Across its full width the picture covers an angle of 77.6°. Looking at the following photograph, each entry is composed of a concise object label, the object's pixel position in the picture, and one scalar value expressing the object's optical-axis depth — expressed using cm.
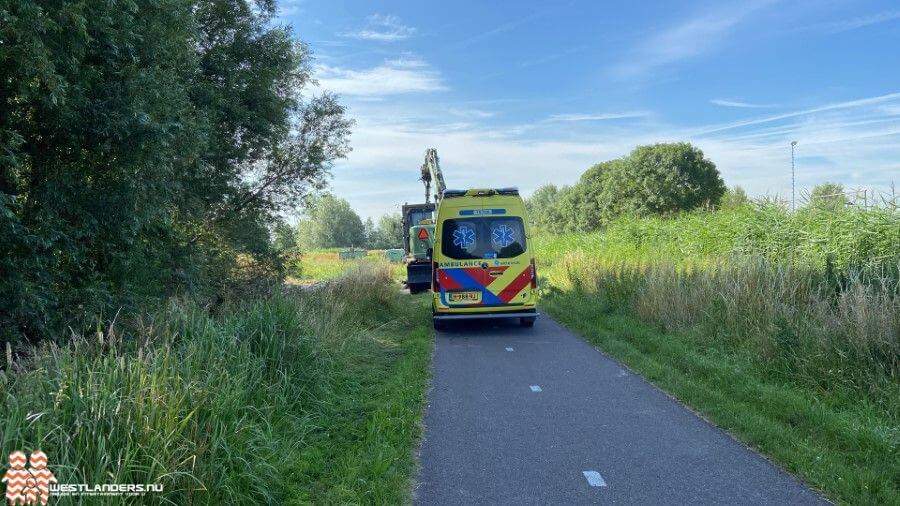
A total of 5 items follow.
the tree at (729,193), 3760
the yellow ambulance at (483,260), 1126
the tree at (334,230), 9575
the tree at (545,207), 7488
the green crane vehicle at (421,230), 1762
